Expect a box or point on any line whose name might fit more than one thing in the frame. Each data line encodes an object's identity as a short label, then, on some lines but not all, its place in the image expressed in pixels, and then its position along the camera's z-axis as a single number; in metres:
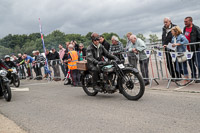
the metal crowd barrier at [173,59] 7.19
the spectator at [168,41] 7.82
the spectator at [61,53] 13.22
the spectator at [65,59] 10.40
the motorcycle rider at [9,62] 12.53
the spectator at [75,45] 12.35
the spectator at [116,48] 9.12
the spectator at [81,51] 11.64
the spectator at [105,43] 10.01
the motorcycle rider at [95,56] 6.76
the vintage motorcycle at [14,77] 12.43
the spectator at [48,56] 14.57
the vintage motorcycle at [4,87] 7.68
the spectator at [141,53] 8.42
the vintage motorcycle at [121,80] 5.94
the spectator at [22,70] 17.80
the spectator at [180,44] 7.26
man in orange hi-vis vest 10.31
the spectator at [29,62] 16.68
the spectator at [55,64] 13.73
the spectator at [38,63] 15.46
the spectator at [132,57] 8.66
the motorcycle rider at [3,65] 8.80
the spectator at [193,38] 7.20
